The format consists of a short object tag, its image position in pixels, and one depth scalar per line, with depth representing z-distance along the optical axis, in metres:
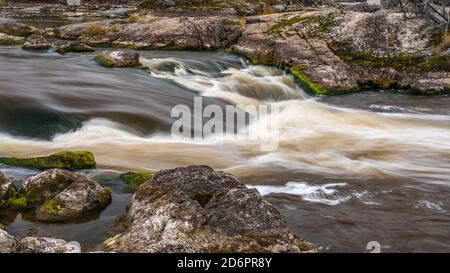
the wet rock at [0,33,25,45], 20.45
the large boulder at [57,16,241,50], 21.02
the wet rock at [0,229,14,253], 4.72
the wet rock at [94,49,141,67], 16.91
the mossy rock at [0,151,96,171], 8.05
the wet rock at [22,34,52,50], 19.38
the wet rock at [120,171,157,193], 7.43
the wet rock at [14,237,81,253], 4.70
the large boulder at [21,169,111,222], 6.25
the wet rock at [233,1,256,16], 30.73
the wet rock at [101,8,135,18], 32.47
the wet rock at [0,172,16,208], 6.51
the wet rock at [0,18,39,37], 22.21
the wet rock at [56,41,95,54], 19.19
